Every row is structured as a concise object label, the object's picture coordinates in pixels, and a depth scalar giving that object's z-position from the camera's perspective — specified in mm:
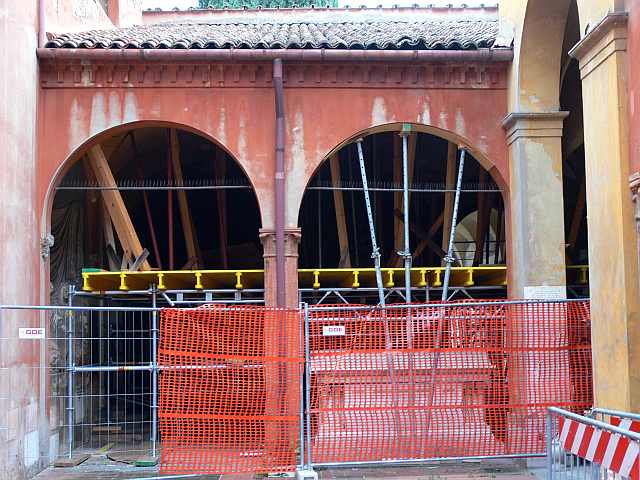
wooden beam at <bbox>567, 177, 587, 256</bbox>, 14523
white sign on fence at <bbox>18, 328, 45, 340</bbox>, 9125
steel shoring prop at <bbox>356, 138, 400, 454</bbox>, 9328
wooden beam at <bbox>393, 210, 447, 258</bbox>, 14336
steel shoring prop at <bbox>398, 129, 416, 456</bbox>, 9383
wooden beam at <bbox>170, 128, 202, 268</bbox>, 13547
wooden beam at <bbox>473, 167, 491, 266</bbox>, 14430
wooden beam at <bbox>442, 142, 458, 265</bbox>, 13055
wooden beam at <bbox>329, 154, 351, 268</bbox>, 13484
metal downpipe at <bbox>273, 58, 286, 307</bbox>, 11320
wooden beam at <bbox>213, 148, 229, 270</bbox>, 14453
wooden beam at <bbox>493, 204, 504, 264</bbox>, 14908
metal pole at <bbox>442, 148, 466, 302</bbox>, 11570
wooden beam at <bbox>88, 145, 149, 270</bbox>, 12250
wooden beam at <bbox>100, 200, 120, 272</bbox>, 13648
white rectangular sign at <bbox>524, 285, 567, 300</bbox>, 11039
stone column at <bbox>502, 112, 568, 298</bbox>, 11078
